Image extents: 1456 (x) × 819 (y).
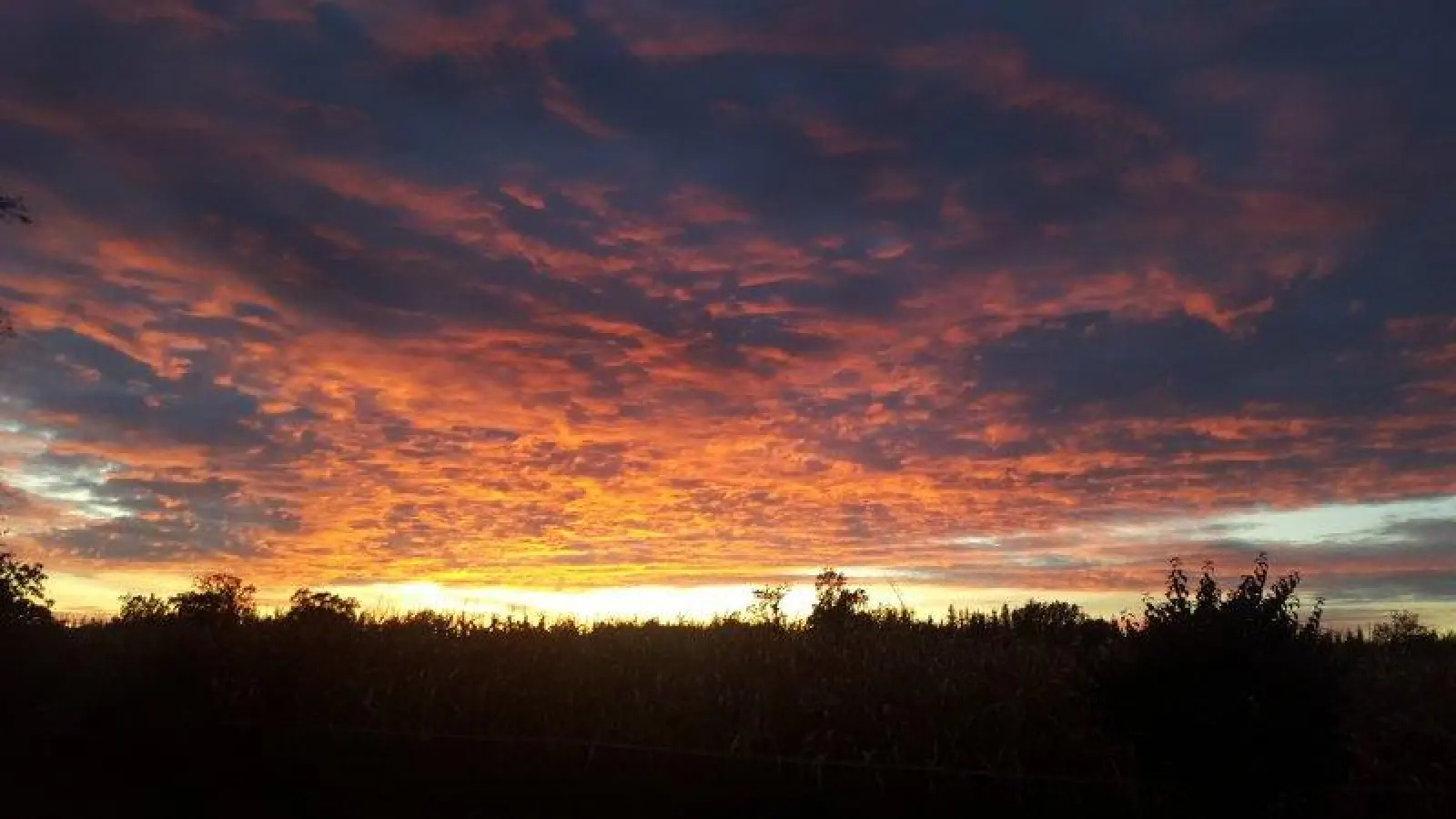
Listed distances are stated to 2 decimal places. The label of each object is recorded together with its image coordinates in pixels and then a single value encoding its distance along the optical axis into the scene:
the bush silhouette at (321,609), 21.90
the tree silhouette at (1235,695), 11.70
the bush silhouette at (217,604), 23.08
